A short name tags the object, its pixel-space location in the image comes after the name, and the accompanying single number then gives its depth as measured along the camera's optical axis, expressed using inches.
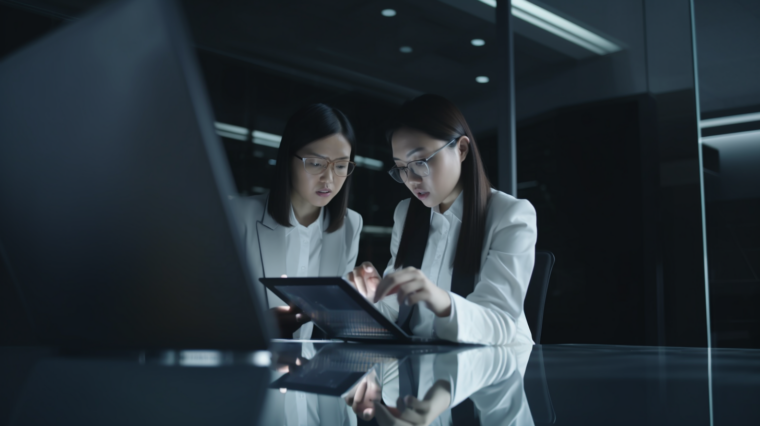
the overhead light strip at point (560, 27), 138.2
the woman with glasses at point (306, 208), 72.9
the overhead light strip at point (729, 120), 117.2
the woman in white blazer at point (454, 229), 50.3
